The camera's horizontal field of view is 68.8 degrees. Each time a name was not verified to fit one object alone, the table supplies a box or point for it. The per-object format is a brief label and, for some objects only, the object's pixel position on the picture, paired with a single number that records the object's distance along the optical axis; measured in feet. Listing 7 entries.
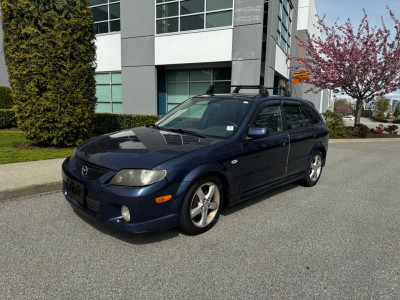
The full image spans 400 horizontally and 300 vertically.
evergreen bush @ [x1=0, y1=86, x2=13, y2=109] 48.08
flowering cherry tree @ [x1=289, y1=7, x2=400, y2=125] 50.62
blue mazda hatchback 9.44
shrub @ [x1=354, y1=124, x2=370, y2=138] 50.72
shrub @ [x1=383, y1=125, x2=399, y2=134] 58.51
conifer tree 23.13
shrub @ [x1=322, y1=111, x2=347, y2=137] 50.88
